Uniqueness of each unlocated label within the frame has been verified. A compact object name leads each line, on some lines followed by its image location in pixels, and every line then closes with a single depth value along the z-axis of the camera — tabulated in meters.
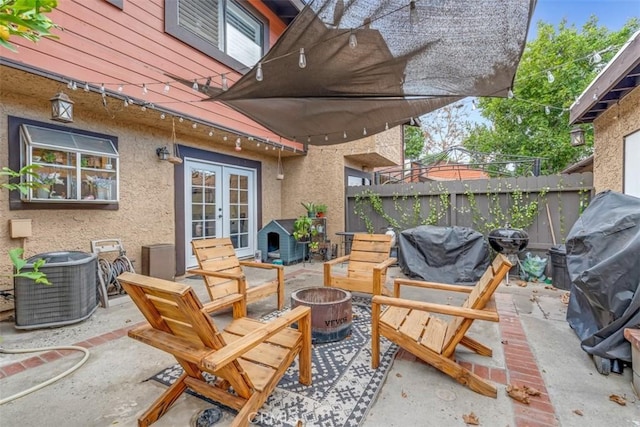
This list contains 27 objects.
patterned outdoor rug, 1.82
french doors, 5.64
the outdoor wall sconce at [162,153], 4.98
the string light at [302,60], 2.45
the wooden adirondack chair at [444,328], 2.04
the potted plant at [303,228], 6.44
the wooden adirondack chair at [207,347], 1.46
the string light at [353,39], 2.29
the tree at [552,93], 10.75
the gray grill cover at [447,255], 5.03
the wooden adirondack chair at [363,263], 3.74
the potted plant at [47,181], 3.55
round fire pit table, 2.69
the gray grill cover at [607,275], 2.19
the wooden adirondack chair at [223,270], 3.38
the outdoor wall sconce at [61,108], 3.18
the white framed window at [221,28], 4.57
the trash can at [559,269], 4.49
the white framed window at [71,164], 3.48
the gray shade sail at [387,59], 2.07
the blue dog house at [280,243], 6.46
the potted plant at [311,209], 6.97
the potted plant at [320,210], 7.25
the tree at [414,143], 18.69
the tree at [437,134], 16.94
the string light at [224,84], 3.05
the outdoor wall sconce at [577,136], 5.26
